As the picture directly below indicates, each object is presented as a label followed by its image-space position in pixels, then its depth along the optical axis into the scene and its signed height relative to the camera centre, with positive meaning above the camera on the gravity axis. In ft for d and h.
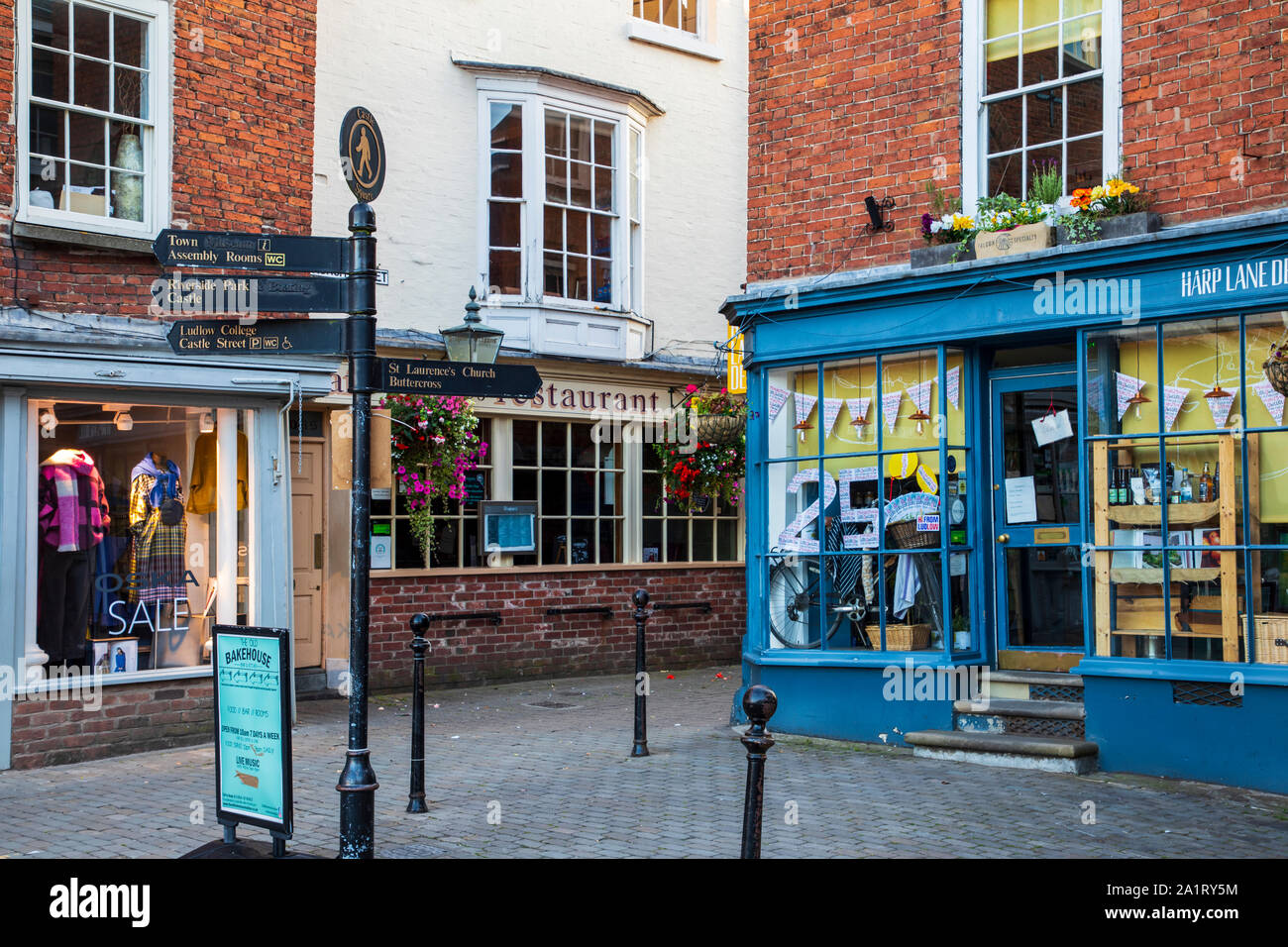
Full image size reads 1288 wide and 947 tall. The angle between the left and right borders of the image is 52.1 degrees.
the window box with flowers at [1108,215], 28.76 +6.44
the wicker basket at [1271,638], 26.86 -2.75
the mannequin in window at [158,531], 34.88 -0.56
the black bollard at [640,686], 31.91 -4.35
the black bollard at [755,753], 17.87 -3.39
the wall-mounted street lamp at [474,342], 37.96 +4.82
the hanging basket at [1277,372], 27.20 +2.72
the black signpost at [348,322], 21.26 +3.11
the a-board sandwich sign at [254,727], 20.95 -3.57
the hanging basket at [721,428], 42.50 +2.57
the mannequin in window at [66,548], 32.81 -0.96
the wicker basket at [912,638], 32.73 -3.28
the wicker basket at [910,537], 32.65 -0.78
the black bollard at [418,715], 26.25 -4.22
